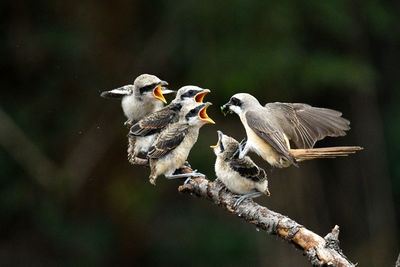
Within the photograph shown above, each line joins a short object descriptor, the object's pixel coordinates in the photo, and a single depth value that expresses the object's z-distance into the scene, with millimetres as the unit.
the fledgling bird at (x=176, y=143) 8672
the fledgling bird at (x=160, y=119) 8937
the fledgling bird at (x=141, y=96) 9070
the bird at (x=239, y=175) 8039
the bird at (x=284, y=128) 8164
